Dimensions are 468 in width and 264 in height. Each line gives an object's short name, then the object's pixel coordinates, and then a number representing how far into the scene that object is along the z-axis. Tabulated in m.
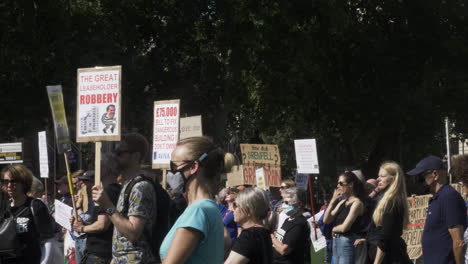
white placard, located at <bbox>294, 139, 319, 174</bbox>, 14.79
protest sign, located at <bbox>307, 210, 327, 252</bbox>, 13.17
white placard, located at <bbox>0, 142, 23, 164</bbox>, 20.16
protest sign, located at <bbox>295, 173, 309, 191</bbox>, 20.78
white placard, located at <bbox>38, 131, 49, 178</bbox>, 14.62
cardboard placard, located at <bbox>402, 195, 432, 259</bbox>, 12.99
